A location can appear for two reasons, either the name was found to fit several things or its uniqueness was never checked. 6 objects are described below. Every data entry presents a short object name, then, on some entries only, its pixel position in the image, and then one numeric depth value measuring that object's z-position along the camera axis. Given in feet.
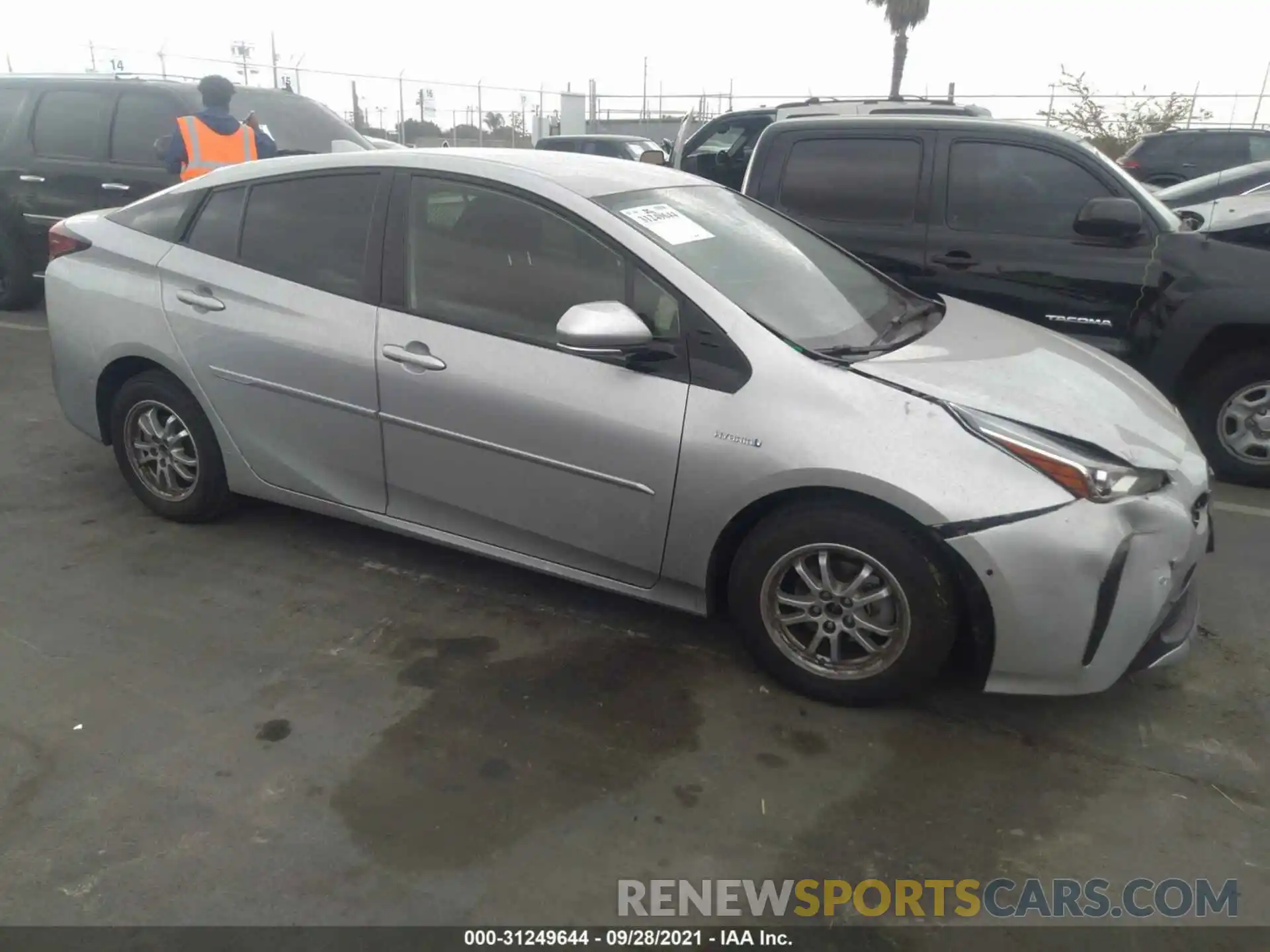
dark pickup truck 16.14
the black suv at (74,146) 25.48
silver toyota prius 9.27
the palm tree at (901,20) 87.40
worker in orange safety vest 21.74
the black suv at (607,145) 55.62
